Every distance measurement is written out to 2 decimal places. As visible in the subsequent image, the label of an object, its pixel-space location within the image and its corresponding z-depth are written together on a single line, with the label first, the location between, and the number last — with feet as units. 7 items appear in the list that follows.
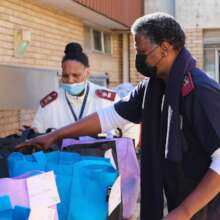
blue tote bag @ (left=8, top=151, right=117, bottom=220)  7.00
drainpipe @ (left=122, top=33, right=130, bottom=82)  33.45
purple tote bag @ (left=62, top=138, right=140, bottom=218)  9.43
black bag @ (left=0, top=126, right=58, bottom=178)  7.27
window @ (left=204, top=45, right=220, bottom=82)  33.53
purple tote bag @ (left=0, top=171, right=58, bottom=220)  6.50
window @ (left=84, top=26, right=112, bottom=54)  28.40
